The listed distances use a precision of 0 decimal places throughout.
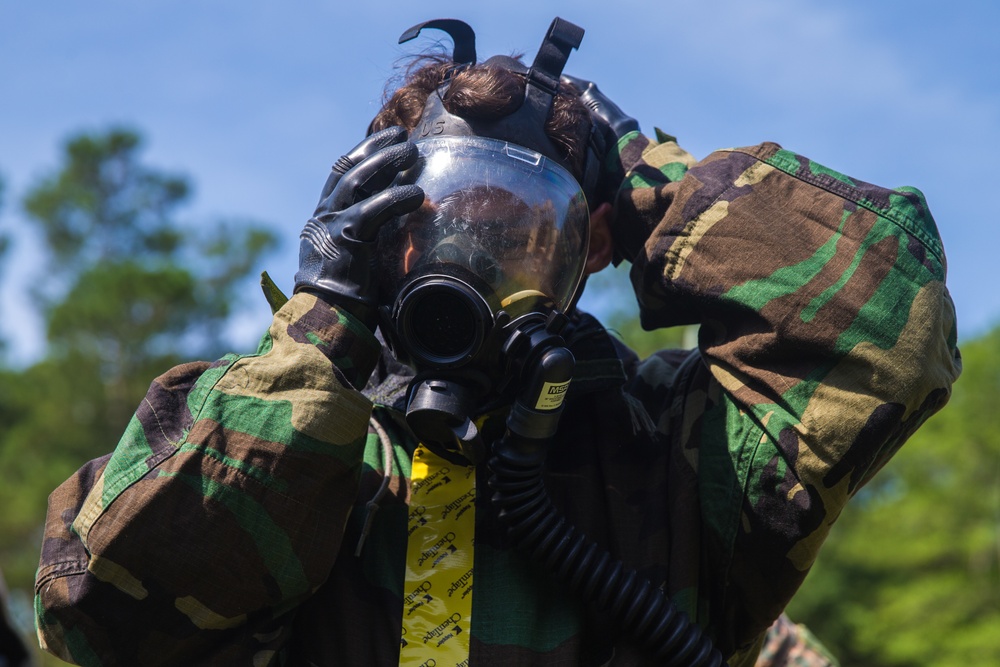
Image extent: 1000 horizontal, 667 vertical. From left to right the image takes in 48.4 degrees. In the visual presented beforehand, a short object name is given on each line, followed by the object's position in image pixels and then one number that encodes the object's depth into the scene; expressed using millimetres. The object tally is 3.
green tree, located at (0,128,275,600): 25578
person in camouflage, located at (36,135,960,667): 1937
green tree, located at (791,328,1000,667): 22891
